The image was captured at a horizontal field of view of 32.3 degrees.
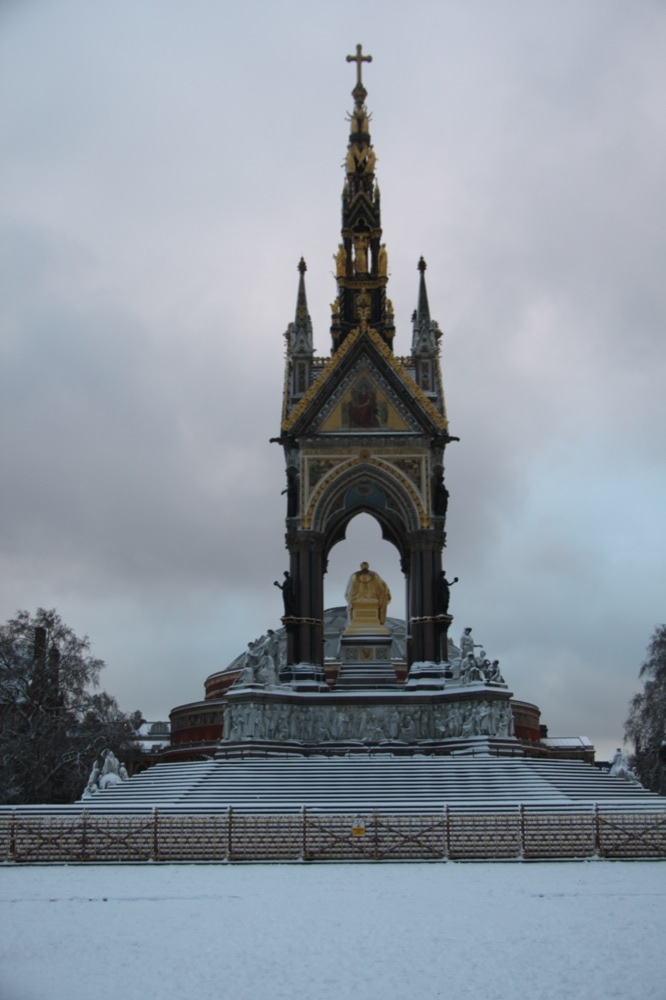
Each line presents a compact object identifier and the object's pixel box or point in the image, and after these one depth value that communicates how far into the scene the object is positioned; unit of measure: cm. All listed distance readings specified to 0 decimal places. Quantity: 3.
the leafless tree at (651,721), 4403
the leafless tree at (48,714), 4431
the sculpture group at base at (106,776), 3172
